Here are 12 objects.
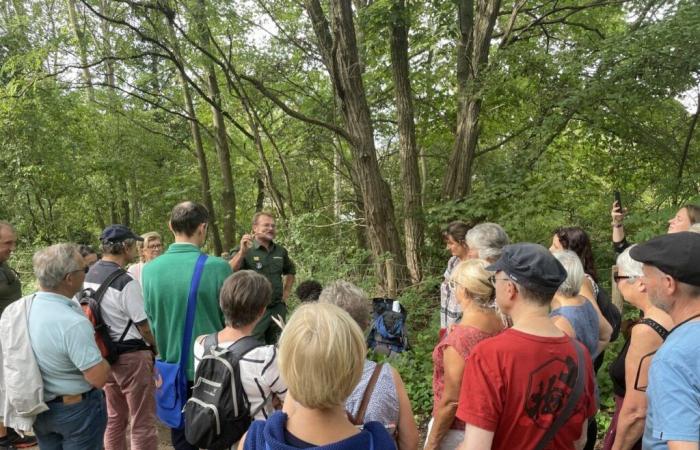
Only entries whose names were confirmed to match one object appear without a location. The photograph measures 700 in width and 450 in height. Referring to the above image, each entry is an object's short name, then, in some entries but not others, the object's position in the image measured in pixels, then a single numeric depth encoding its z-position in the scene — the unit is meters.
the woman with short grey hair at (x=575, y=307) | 2.64
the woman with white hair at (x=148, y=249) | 4.72
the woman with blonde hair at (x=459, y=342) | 2.15
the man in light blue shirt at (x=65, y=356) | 2.47
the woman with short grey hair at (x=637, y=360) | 2.00
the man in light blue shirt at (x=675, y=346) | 1.40
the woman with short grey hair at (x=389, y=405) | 1.82
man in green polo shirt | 2.88
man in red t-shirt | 1.70
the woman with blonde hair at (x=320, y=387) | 1.40
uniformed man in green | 4.69
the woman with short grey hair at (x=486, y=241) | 3.35
